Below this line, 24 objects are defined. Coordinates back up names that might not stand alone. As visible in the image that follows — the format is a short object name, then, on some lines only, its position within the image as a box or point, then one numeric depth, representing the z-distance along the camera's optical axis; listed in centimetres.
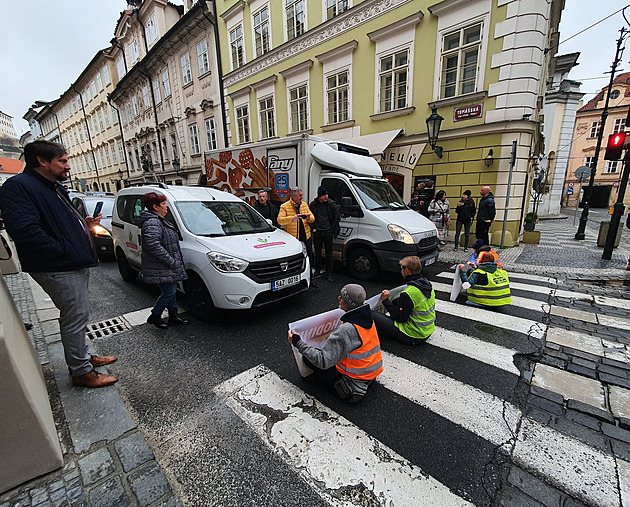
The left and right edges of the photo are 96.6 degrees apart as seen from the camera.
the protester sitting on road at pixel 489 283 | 462
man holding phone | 223
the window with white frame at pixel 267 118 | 1605
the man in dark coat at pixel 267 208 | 710
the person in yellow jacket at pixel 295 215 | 585
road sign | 1112
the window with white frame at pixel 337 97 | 1262
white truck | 582
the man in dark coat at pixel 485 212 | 830
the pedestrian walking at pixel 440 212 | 945
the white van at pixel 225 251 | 387
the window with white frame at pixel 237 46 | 1678
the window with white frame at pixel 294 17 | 1352
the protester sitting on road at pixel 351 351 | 242
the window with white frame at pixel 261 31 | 1525
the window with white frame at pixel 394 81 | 1081
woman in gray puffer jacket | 367
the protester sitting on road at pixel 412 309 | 341
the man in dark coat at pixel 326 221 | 605
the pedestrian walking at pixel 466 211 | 880
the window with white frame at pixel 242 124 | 1759
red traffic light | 692
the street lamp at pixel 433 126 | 931
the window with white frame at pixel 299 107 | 1421
